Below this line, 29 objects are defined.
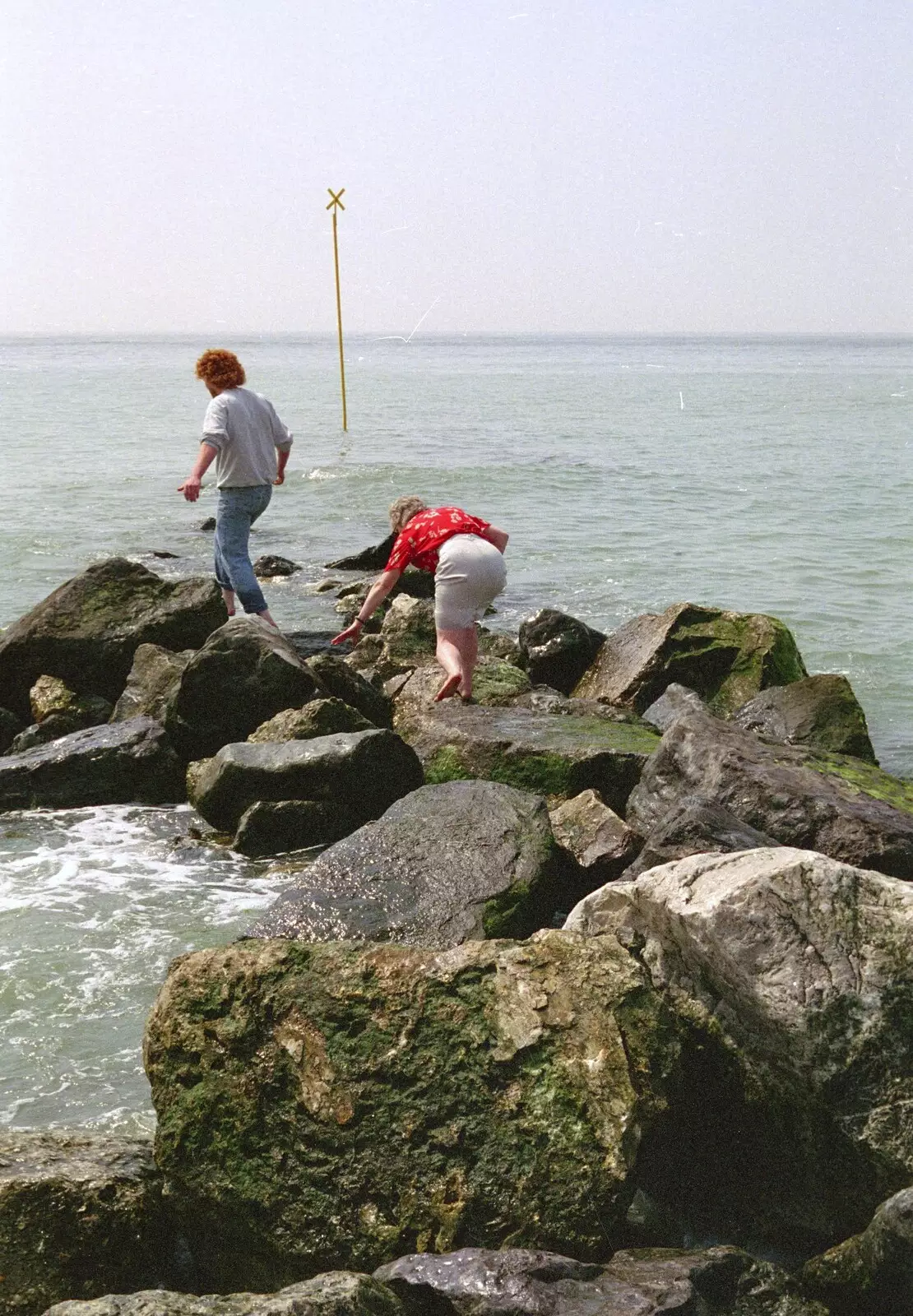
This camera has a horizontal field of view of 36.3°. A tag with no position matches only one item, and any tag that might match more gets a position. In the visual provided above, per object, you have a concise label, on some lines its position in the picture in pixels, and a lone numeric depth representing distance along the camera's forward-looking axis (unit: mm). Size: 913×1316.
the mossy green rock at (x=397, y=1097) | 3818
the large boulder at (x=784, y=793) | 6066
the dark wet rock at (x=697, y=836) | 5605
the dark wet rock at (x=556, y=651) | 10680
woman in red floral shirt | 9109
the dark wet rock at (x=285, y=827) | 7543
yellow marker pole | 26405
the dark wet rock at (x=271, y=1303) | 3234
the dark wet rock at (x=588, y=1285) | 3424
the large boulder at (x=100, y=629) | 10188
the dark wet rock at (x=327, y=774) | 7574
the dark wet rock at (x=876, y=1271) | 3619
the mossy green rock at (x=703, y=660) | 10016
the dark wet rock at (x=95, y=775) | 8531
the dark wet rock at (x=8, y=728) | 9617
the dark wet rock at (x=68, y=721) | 9375
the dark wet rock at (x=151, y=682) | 9430
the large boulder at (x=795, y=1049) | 4090
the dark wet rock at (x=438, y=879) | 5691
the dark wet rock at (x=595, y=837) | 6559
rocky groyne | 3680
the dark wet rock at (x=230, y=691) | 8672
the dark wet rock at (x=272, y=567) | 16875
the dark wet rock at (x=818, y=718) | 8797
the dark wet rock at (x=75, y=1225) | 3828
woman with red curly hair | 10305
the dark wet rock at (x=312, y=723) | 8203
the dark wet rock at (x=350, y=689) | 9195
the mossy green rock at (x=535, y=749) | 7688
